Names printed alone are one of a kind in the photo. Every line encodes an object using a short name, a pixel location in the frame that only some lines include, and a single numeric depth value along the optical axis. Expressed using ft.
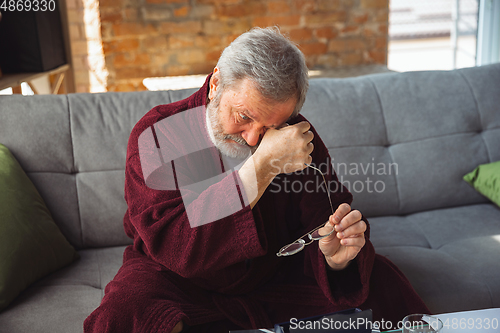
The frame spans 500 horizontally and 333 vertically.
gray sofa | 4.45
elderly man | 3.32
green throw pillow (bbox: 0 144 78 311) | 4.15
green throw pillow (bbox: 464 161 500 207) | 5.63
